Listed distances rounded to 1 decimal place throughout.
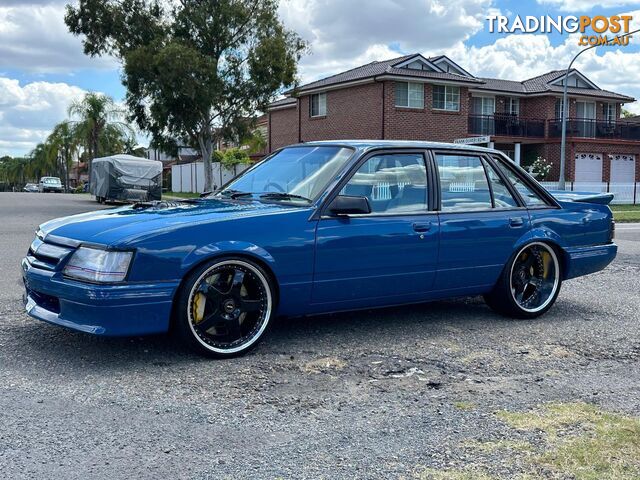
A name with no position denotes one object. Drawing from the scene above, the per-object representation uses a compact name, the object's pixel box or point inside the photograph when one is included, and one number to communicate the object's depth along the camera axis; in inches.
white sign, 585.6
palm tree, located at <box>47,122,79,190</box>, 2686.0
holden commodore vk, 168.6
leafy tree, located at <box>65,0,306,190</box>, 1005.8
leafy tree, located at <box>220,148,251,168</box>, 1613.7
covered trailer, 1172.5
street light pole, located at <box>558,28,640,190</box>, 1038.2
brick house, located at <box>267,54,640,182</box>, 1263.5
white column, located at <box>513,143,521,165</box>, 1459.2
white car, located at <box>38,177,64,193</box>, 2352.4
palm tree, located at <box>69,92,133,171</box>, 2261.3
